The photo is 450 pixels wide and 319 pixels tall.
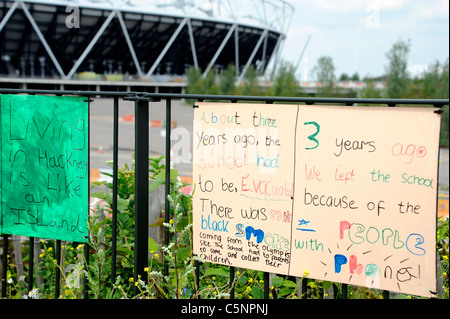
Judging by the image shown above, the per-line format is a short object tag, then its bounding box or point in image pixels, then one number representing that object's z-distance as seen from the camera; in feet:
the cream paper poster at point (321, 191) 7.69
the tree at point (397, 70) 100.50
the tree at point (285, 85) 119.96
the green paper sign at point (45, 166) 9.59
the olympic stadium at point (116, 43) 175.32
